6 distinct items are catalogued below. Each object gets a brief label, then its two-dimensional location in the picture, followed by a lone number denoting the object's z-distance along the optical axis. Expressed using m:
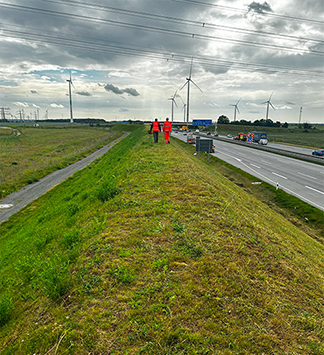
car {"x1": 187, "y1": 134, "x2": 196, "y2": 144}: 67.25
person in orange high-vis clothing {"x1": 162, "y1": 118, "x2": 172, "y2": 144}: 22.35
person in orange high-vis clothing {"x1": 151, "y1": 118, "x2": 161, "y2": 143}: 22.19
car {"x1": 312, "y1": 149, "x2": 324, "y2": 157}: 48.91
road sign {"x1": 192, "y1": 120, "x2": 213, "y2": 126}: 80.36
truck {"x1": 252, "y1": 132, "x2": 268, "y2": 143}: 75.69
